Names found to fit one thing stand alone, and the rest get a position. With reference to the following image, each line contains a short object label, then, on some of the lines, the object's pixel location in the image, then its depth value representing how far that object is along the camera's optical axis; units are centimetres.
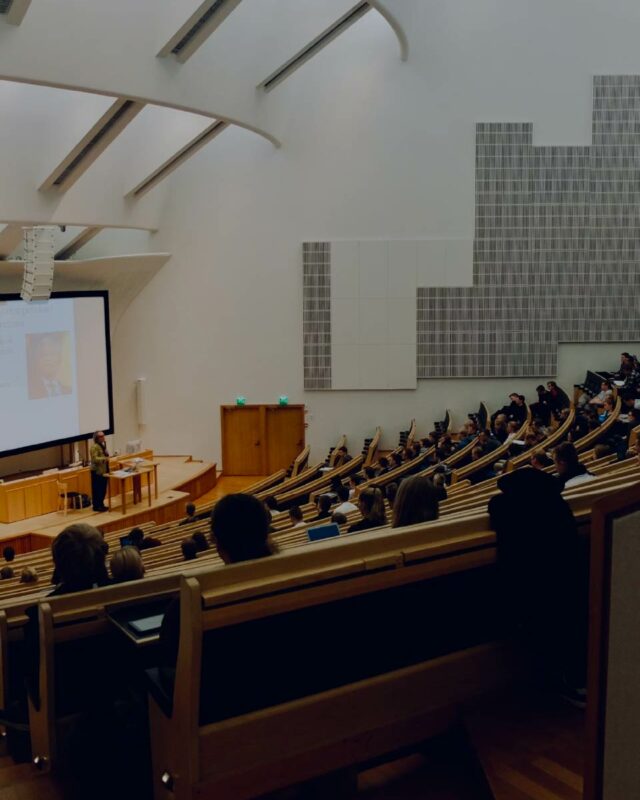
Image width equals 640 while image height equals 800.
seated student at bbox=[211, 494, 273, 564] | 250
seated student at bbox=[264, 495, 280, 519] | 880
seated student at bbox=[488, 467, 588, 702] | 250
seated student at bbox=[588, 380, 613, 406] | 1092
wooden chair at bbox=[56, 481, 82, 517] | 1091
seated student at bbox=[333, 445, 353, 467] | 1212
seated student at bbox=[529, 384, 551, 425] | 1234
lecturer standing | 1059
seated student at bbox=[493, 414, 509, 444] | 1123
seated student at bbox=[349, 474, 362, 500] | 813
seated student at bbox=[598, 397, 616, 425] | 1005
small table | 1050
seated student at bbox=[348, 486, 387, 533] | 482
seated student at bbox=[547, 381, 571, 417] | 1236
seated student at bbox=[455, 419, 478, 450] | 1128
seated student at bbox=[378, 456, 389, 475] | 977
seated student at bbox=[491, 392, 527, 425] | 1251
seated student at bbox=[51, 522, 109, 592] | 297
